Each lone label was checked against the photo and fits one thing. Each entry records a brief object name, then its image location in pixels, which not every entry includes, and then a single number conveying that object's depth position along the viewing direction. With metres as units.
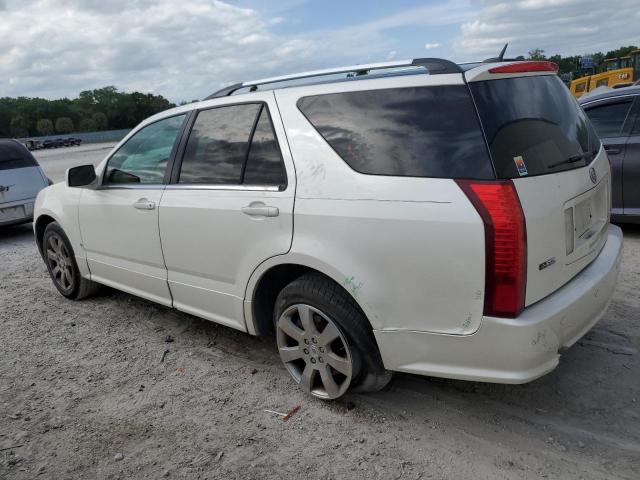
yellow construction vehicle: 16.56
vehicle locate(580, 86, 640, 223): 5.79
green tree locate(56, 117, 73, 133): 106.31
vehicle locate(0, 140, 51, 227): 8.62
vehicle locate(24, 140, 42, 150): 63.56
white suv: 2.40
